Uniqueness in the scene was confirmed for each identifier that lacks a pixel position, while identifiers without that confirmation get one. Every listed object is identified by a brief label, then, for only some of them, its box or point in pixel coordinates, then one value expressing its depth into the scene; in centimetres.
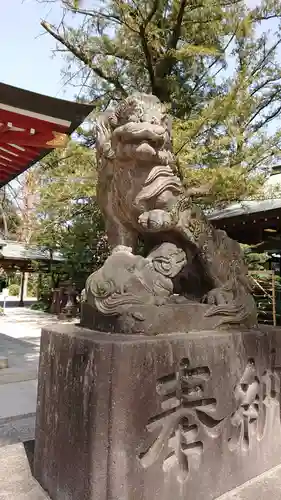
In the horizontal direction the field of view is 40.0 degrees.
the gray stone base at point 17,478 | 180
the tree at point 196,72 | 679
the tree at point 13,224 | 1969
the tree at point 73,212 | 693
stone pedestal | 158
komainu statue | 184
